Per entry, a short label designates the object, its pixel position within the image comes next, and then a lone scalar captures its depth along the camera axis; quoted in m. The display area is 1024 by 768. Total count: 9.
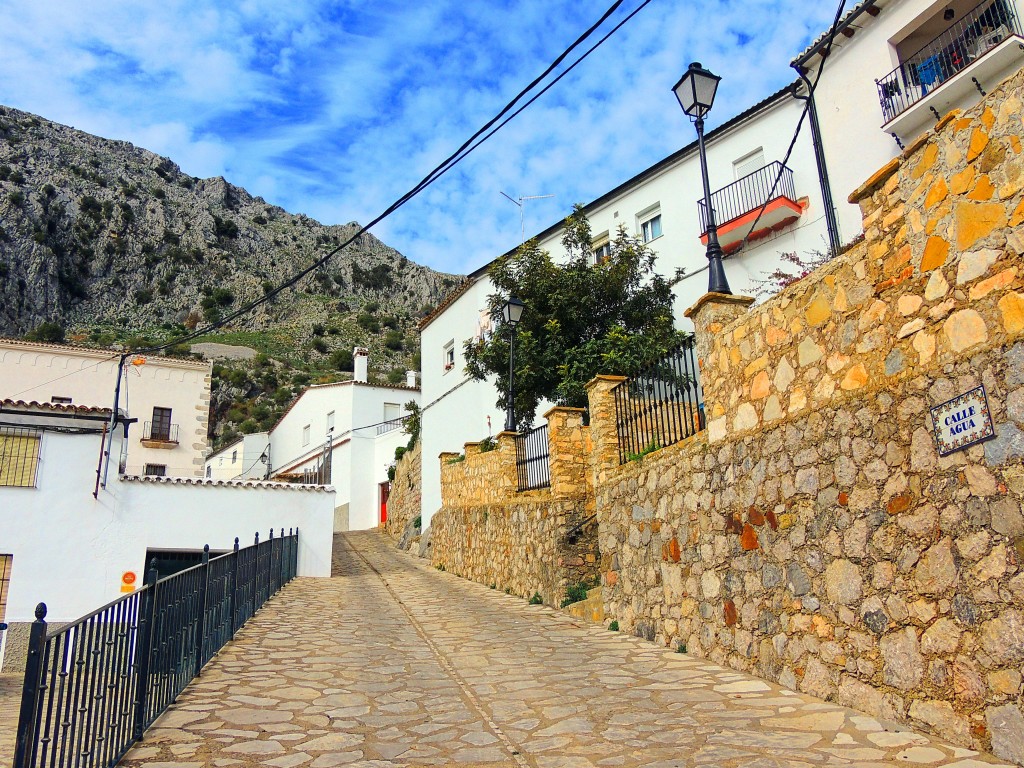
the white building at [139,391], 25.98
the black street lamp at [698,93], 7.37
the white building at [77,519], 14.83
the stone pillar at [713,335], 6.46
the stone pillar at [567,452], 10.55
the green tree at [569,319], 14.21
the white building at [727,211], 15.06
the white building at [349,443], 32.94
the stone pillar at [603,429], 9.02
